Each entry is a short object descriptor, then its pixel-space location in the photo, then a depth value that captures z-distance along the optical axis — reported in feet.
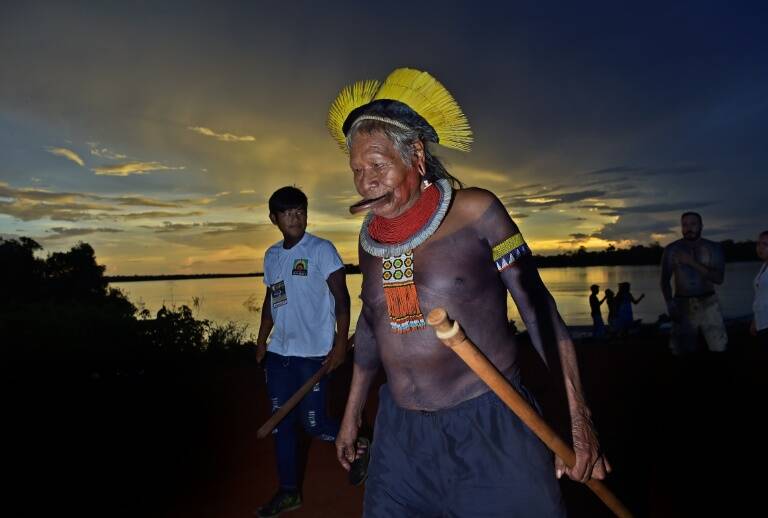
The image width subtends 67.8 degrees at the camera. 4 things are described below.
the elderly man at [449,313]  7.22
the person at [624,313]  51.88
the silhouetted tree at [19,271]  73.05
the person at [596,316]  52.85
